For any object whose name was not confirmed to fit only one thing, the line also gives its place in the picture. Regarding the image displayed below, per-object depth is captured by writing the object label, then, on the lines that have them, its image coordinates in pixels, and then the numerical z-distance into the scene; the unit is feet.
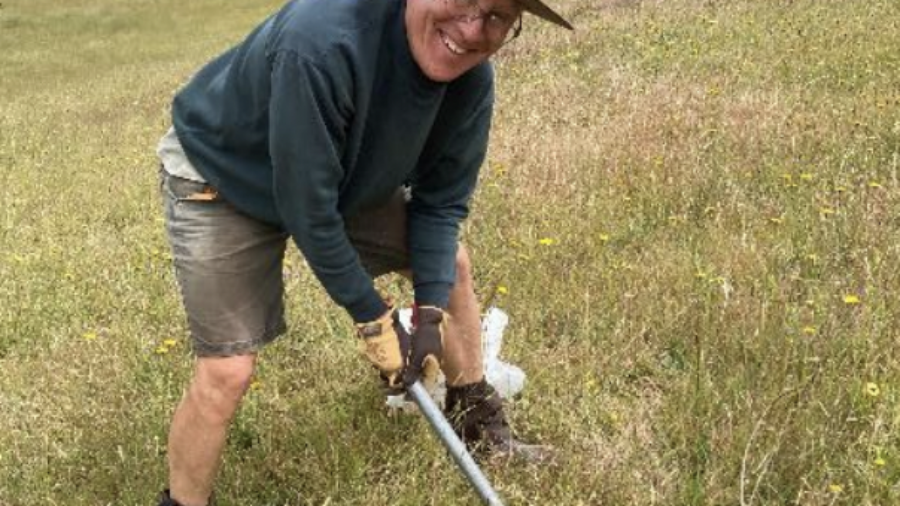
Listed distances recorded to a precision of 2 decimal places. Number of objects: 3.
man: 9.96
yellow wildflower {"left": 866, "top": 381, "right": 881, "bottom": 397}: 11.12
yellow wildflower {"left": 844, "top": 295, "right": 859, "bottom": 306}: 12.38
